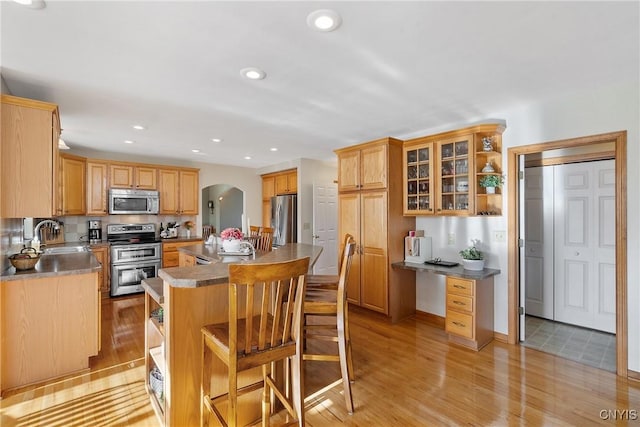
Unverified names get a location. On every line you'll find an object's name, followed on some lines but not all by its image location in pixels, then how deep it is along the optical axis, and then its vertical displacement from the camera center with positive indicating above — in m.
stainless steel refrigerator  5.88 -0.15
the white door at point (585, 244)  3.48 -0.39
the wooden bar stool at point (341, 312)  2.15 -0.74
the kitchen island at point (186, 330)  1.73 -0.68
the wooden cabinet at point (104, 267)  4.81 -0.84
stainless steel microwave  5.14 +0.22
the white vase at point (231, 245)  3.08 -0.32
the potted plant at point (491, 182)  3.28 +0.33
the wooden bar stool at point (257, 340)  1.42 -0.67
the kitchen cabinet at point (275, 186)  6.25 +0.60
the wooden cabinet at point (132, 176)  5.18 +0.67
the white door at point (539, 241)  3.91 -0.39
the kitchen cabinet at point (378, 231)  3.83 -0.24
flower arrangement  3.15 -0.22
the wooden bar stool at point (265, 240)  3.96 -0.35
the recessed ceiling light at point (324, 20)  1.66 +1.09
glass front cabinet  3.34 +0.48
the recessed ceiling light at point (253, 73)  2.32 +1.10
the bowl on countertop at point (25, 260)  2.49 -0.37
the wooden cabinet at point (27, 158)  2.34 +0.46
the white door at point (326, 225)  5.95 -0.23
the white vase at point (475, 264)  3.32 -0.57
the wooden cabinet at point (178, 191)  5.66 +0.45
